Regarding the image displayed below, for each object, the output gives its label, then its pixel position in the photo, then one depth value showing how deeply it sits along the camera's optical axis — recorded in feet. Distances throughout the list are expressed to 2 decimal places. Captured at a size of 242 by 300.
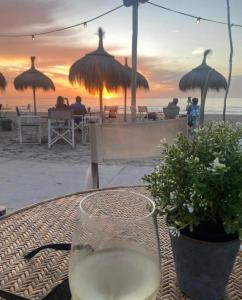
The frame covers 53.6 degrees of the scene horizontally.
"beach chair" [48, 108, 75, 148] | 16.79
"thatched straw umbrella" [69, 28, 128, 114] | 23.52
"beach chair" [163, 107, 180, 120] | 26.44
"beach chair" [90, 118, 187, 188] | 4.63
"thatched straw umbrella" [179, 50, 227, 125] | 33.16
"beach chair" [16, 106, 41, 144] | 18.99
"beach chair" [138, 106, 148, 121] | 30.46
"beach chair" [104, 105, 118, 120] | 25.60
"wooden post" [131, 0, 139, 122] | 14.89
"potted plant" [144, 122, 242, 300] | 1.27
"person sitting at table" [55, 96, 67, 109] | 22.09
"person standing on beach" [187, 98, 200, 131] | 25.91
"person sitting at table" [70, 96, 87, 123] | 20.58
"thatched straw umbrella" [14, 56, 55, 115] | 29.74
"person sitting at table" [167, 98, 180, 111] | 27.34
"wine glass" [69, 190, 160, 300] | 0.95
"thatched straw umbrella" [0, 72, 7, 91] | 29.59
